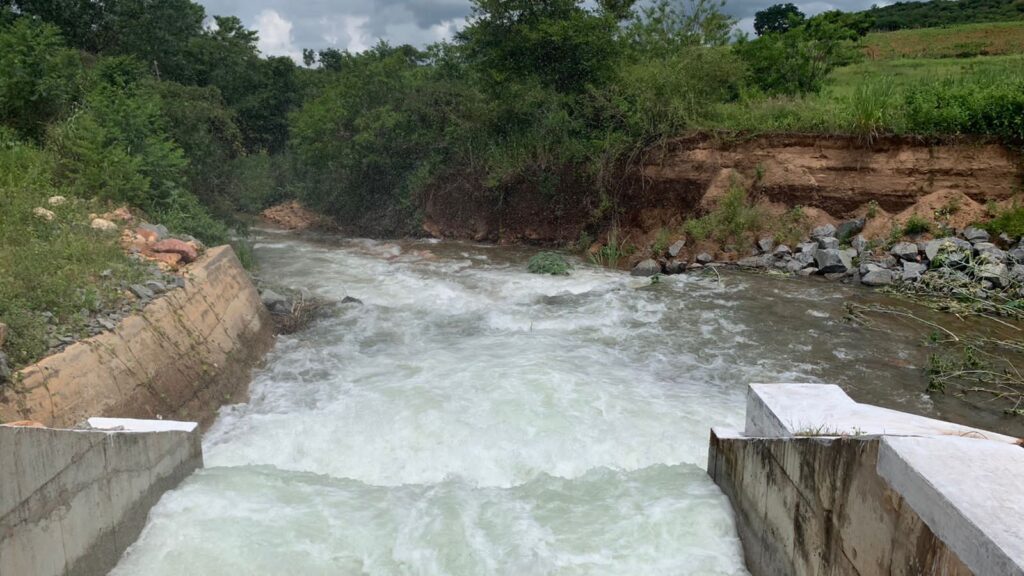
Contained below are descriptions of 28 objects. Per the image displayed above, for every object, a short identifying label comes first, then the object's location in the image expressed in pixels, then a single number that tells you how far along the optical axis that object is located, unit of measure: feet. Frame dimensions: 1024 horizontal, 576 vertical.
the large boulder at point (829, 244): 44.11
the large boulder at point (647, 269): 48.60
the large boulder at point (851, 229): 45.85
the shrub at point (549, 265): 48.78
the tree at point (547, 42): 64.90
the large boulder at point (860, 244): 43.47
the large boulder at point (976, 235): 39.99
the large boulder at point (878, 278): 39.60
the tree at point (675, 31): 68.28
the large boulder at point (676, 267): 48.88
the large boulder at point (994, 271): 35.05
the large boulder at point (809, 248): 44.60
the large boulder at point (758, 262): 45.80
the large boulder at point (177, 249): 28.55
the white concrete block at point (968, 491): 7.94
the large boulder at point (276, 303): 35.76
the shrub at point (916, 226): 42.68
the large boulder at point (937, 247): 39.60
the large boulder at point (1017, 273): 34.73
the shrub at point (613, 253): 54.49
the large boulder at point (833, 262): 42.14
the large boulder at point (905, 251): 41.01
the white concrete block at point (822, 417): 12.25
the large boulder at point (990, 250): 37.24
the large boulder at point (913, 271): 38.68
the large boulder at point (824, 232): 46.32
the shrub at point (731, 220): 49.16
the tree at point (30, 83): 38.17
